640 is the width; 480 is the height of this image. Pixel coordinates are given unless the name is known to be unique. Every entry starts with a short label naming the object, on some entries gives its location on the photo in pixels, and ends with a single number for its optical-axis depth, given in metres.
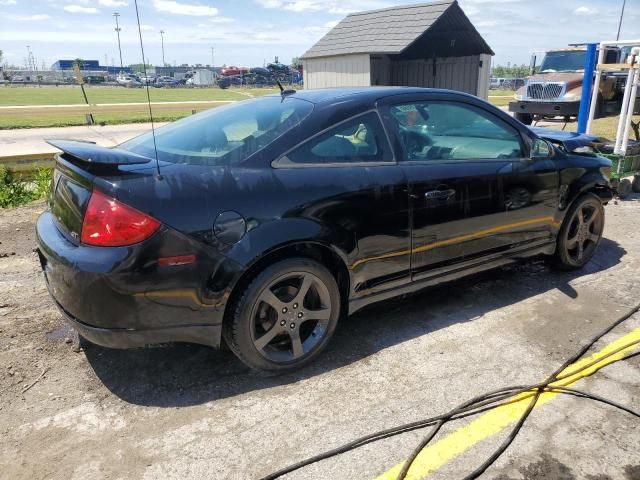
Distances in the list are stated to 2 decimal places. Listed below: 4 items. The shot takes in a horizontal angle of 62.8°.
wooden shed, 7.96
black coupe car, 2.54
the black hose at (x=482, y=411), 2.35
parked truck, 11.81
